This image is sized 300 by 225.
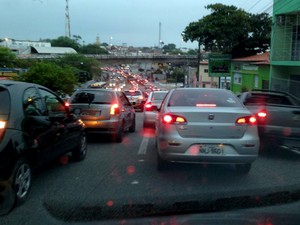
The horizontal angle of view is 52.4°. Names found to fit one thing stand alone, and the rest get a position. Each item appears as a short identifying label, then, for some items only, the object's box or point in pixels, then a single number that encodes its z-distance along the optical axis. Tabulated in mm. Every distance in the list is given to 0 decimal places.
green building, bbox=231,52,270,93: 24404
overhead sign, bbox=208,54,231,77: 32098
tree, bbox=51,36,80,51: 88438
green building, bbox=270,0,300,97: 19166
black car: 3792
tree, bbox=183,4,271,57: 29920
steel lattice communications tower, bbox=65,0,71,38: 85073
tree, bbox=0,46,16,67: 38140
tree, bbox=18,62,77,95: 17834
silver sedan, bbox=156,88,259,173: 4777
